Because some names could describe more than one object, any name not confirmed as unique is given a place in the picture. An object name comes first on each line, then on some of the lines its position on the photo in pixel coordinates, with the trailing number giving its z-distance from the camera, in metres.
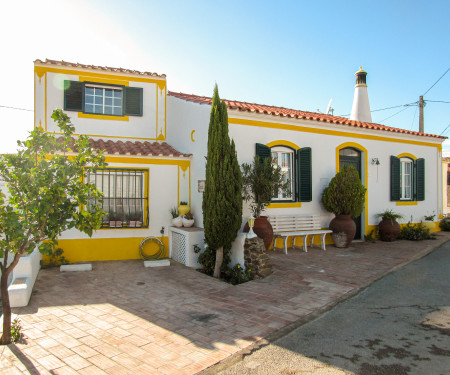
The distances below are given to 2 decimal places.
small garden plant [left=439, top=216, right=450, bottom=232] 13.67
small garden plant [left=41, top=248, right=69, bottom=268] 8.16
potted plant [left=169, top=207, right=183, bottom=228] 8.93
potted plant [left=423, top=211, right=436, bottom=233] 12.72
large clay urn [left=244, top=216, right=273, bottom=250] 8.39
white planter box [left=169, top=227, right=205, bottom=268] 8.23
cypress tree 7.12
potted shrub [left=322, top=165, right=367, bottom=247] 9.70
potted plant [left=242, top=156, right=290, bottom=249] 8.31
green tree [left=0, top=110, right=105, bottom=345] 4.00
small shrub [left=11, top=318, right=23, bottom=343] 4.28
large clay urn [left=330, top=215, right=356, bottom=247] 9.89
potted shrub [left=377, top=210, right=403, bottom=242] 11.09
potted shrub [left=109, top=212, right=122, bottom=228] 8.89
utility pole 18.33
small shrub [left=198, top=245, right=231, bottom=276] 7.67
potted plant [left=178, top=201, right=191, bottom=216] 9.00
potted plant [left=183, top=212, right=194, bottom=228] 8.79
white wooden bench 9.10
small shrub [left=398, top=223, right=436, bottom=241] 11.56
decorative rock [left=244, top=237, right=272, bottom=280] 7.10
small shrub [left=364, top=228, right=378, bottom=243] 11.15
